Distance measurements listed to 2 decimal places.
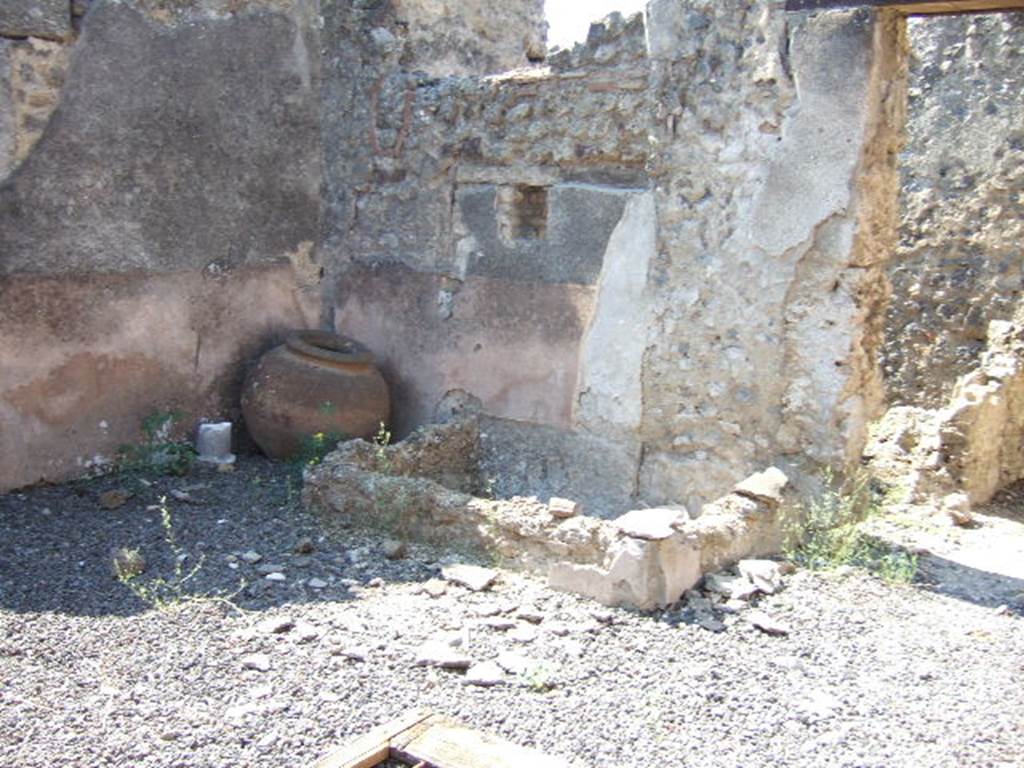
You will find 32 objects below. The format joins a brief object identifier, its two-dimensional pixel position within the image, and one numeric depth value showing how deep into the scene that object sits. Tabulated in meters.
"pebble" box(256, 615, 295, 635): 4.09
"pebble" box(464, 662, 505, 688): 3.66
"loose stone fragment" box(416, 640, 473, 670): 3.77
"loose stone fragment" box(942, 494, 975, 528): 5.61
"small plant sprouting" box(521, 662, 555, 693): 3.62
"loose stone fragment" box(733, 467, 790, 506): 4.93
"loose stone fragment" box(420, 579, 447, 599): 4.50
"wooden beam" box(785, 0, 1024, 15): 4.68
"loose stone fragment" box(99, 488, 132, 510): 5.61
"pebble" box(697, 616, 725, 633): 4.13
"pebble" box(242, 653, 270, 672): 3.75
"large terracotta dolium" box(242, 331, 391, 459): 6.48
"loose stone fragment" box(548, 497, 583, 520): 4.72
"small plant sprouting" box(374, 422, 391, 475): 5.79
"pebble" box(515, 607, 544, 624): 4.21
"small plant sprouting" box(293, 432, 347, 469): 6.44
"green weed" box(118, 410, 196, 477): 6.25
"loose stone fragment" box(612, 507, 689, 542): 4.31
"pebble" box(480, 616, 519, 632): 4.13
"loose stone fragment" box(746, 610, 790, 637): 4.08
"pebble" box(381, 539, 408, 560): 4.92
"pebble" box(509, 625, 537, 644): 4.02
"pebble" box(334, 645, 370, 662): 3.84
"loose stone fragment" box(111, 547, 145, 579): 4.61
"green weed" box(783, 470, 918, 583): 4.79
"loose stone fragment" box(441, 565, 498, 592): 4.54
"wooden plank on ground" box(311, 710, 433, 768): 3.04
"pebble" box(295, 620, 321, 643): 4.02
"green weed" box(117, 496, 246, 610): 4.34
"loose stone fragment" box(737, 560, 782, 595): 4.46
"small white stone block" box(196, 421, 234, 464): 6.50
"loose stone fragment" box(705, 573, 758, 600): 4.40
